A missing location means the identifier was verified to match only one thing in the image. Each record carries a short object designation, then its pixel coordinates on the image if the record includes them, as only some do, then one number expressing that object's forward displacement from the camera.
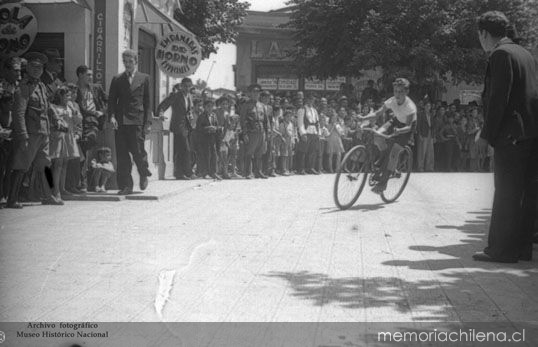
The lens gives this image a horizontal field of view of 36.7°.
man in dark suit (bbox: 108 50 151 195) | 12.24
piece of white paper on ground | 5.10
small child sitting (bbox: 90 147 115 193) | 12.79
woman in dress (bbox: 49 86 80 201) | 11.04
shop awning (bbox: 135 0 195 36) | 15.57
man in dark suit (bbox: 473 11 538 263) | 6.89
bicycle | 10.84
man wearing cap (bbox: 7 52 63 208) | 10.16
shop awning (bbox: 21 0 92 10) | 12.66
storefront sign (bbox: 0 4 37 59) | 10.68
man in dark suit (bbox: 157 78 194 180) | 16.72
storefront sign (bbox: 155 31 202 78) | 15.41
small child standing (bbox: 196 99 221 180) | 17.41
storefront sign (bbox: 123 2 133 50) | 14.61
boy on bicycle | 11.34
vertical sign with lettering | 13.84
